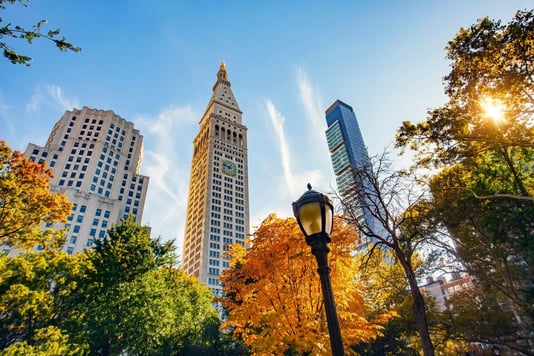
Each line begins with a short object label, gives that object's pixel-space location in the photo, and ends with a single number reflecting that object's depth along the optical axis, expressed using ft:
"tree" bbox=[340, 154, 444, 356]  37.27
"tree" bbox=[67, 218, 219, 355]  53.57
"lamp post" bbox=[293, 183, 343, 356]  12.36
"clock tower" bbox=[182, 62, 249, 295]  260.42
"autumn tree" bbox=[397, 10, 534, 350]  34.99
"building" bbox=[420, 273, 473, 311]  337.31
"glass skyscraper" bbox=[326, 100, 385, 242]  596.70
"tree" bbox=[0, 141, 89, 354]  46.19
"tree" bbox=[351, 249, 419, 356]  64.64
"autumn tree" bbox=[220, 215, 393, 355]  29.60
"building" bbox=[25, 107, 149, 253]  234.38
